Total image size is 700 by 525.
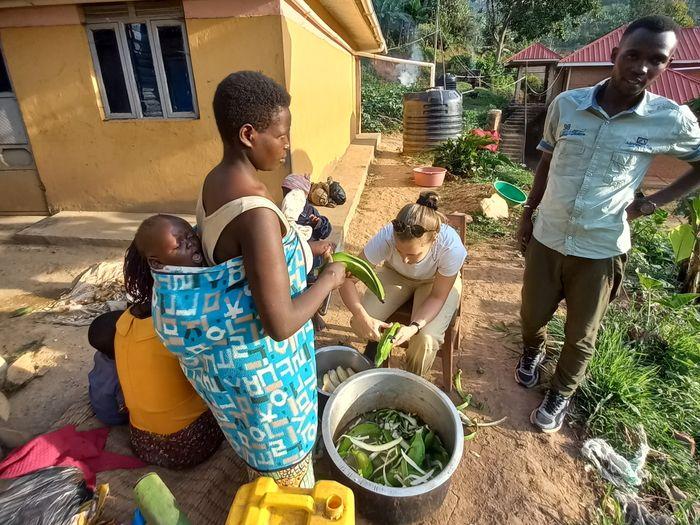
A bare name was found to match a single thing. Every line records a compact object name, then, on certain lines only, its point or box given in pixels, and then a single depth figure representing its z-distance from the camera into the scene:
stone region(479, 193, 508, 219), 6.30
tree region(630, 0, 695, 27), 31.88
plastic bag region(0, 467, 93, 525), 1.48
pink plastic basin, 7.80
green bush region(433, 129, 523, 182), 8.58
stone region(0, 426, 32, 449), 2.22
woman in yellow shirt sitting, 1.74
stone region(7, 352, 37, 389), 2.83
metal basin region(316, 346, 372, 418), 2.64
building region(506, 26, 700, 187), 13.62
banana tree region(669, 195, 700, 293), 3.86
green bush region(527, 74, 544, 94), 27.70
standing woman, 1.13
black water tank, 9.41
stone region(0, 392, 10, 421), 2.49
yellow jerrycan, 1.27
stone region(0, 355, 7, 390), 2.82
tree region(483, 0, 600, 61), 23.81
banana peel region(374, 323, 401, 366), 2.36
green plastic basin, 6.82
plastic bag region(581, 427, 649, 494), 2.29
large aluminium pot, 1.83
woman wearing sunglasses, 2.39
